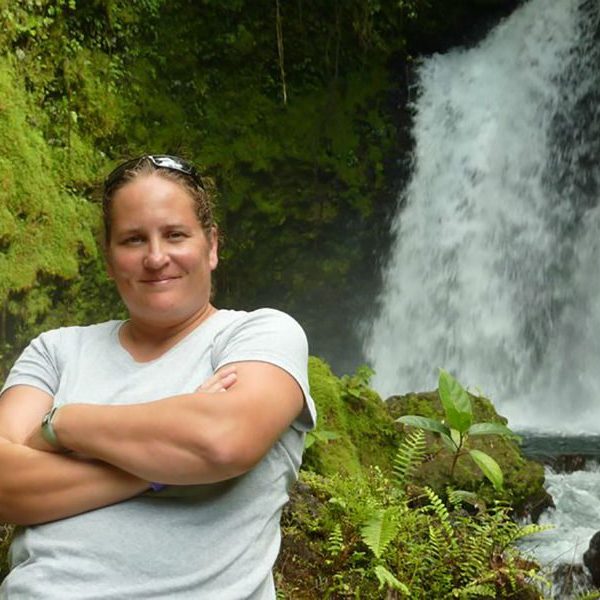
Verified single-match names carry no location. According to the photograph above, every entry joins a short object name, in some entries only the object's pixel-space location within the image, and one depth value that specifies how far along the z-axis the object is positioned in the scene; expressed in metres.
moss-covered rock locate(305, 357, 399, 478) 4.49
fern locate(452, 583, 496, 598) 2.25
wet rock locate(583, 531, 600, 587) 4.24
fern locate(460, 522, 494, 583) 2.35
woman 1.48
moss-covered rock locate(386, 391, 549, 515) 5.10
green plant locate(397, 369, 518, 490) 3.45
